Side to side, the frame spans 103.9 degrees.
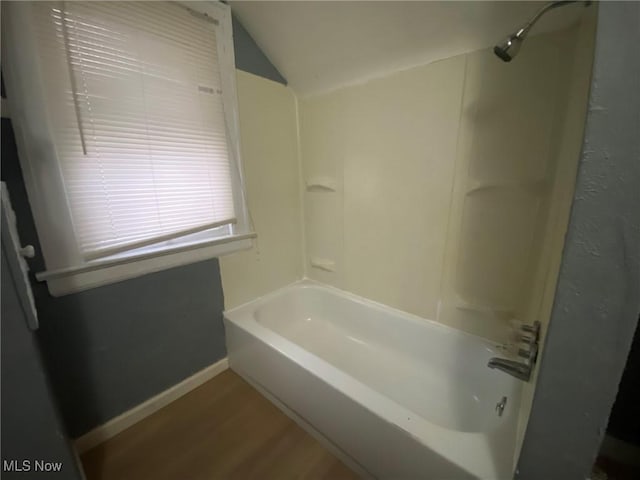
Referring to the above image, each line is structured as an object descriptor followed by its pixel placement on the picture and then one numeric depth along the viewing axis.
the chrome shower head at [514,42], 0.70
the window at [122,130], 0.94
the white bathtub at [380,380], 0.81
